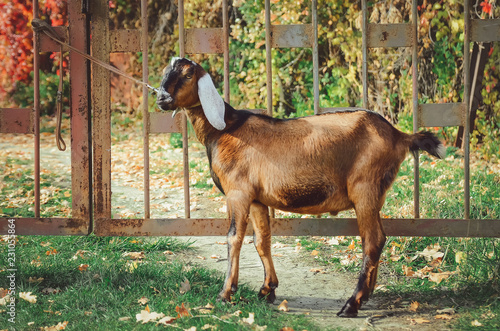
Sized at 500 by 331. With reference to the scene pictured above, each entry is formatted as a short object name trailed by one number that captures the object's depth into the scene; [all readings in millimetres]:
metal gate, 4367
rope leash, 4348
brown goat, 3801
